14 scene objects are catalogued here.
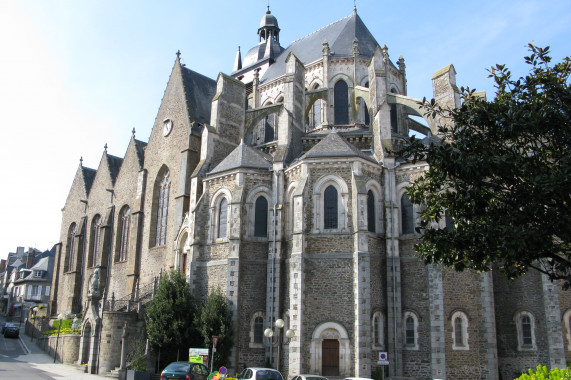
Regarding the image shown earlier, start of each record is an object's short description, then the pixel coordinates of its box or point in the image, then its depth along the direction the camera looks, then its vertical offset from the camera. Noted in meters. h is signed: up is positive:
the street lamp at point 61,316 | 38.57 +0.66
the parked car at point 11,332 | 44.06 -0.57
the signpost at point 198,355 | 21.53 -1.04
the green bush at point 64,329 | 31.88 -0.20
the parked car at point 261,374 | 17.55 -1.41
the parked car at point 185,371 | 18.97 -1.50
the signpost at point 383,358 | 18.82 -0.89
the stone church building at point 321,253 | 22.72 +3.53
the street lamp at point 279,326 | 21.58 -0.12
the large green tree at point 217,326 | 23.33 +0.10
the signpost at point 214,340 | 20.49 -0.42
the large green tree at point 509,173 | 11.45 +3.42
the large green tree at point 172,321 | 24.03 +0.27
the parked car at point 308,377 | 17.34 -1.45
